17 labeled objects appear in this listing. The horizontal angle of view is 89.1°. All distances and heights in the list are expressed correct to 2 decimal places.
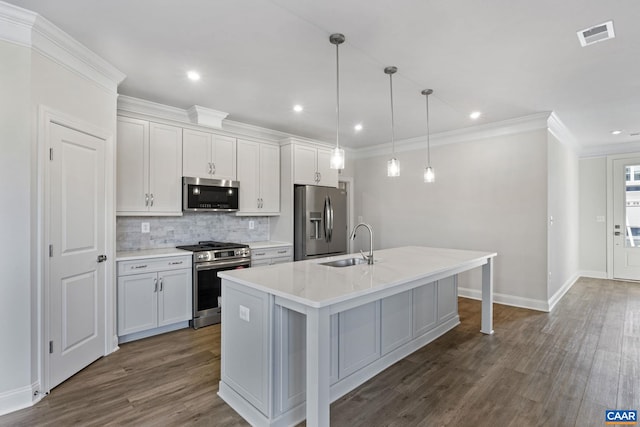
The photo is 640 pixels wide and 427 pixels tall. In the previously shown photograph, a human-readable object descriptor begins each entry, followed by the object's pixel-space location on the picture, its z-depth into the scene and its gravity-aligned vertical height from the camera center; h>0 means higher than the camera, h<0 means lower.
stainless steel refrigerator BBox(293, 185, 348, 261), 4.77 -0.11
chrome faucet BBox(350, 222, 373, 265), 2.86 -0.40
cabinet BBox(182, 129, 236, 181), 3.96 +0.76
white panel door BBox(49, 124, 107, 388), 2.40 -0.29
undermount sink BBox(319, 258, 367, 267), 2.99 -0.44
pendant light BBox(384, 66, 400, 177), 3.03 +0.45
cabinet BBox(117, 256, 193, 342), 3.21 -0.82
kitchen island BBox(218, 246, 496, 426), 1.72 -0.78
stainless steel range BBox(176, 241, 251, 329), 3.68 -0.69
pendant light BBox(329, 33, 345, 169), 2.64 +0.47
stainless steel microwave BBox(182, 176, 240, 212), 3.91 +0.25
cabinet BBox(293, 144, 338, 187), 4.91 +0.75
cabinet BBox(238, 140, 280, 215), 4.50 +0.54
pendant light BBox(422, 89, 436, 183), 3.41 +0.46
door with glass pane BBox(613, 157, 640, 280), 5.89 -0.06
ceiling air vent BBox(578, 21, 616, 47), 2.23 +1.28
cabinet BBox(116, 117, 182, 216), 3.47 +0.53
